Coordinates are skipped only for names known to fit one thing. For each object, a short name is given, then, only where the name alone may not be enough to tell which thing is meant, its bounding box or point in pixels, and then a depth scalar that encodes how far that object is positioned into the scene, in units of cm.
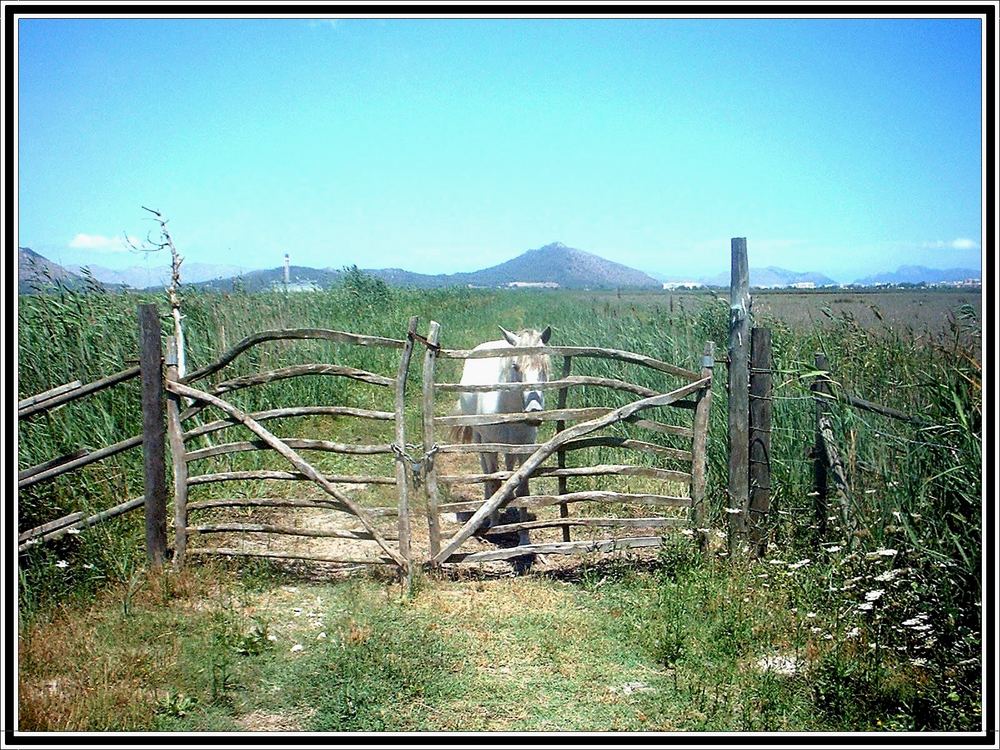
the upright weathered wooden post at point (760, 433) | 666
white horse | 707
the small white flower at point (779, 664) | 482
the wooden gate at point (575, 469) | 646
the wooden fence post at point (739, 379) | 670
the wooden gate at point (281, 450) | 633
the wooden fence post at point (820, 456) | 640
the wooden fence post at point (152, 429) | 631
